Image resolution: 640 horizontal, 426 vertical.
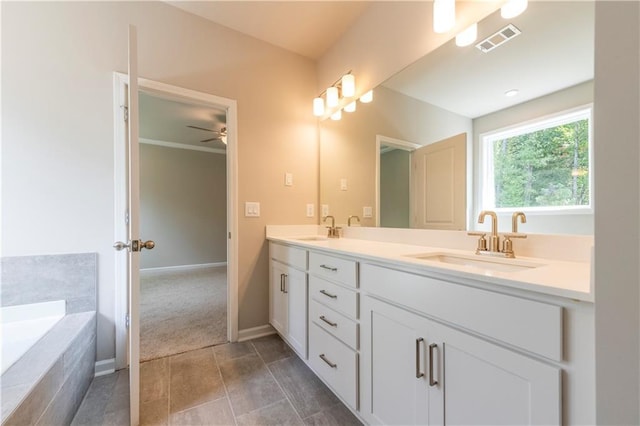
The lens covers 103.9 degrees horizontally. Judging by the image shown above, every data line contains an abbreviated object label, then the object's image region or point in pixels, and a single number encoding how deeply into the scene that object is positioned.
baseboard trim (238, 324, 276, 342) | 2.10
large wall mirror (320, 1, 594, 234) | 0.99
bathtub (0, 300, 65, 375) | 1.22
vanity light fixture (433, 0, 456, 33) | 1.30
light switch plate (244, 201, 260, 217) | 2.15
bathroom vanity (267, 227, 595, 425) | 0.60
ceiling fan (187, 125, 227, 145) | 3.83
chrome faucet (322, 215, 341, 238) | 2.29
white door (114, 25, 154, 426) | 1.17
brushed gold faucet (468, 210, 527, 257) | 1.10
